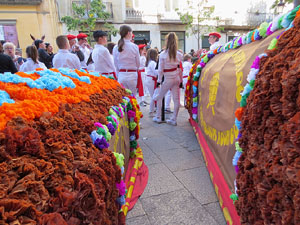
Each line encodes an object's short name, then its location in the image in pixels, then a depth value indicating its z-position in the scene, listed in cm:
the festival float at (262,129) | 103
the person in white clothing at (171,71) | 487
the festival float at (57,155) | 86
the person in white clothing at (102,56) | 456
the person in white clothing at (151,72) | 660
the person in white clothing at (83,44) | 705
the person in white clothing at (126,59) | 462
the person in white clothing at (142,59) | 805
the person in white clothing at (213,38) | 696
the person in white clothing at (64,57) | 443
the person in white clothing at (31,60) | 453
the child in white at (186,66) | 819
